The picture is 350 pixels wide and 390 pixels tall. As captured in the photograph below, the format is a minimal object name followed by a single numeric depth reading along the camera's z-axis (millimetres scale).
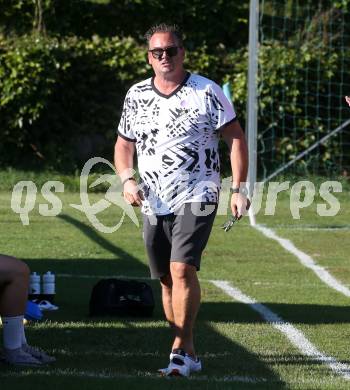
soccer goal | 38844
